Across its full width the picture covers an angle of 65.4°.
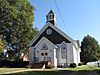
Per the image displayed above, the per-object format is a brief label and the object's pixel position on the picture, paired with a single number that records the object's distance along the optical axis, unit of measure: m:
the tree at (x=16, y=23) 18.07
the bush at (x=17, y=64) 17.60
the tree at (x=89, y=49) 27.63
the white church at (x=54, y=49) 17.01
